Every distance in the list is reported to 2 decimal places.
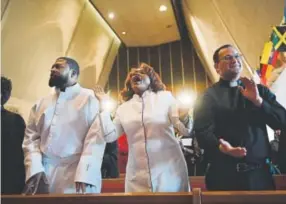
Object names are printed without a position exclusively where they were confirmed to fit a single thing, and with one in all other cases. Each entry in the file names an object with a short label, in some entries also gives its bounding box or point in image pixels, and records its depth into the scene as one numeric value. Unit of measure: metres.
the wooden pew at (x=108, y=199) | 1.16
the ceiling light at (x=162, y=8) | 5.89
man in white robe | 1.75
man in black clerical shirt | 1.58
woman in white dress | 1.92
